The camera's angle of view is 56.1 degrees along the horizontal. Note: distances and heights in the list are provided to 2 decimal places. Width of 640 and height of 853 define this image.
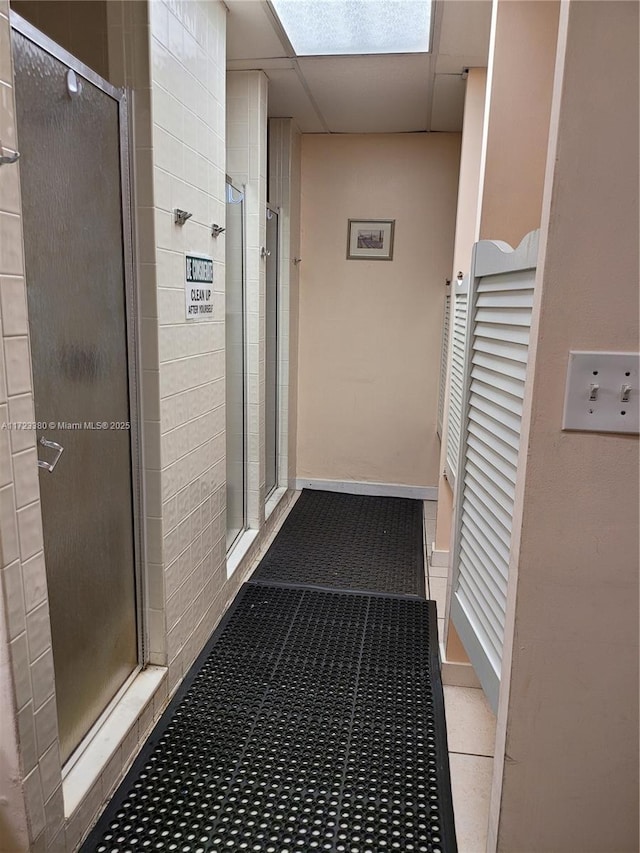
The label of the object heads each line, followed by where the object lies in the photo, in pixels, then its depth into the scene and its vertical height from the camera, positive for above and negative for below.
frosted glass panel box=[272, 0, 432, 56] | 2.23 +1.12
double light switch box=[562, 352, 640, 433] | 0.95 -0.11
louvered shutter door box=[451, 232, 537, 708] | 1.36 -0.35
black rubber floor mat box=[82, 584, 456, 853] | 1.50 -1.27
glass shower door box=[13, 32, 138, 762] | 1.36 -0.15
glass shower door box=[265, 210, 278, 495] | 3.50 -0.27
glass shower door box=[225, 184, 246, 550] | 2.82 -0.26
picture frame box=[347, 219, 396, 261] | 3.91 +0.49
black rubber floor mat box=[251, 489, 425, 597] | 2.90 -1.25
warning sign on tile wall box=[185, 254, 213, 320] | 2.03 +0.08
